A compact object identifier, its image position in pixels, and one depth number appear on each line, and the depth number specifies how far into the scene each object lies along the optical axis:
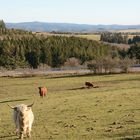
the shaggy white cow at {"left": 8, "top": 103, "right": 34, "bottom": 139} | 18.38
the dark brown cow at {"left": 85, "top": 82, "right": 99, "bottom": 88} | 51.62
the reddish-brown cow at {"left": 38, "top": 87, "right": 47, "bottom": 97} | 43.28
